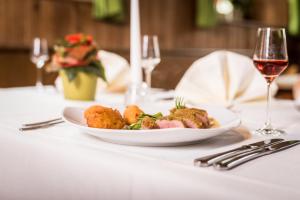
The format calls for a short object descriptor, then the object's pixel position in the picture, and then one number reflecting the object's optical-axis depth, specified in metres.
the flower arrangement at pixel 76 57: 1.49
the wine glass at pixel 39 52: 2.04
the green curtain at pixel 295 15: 6.42
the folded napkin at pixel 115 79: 1.79
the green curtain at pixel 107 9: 4.53
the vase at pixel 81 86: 1.54
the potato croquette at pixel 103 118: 0.89
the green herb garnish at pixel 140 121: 0.88
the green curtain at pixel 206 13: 5.83
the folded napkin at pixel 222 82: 1.49
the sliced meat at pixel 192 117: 0.86
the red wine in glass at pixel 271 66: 1.03
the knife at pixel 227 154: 0.70
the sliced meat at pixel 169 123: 0.85
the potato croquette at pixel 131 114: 0.94
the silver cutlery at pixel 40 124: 1.00
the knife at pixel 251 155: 0.69
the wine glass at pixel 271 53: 1.02
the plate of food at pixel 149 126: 0.81
